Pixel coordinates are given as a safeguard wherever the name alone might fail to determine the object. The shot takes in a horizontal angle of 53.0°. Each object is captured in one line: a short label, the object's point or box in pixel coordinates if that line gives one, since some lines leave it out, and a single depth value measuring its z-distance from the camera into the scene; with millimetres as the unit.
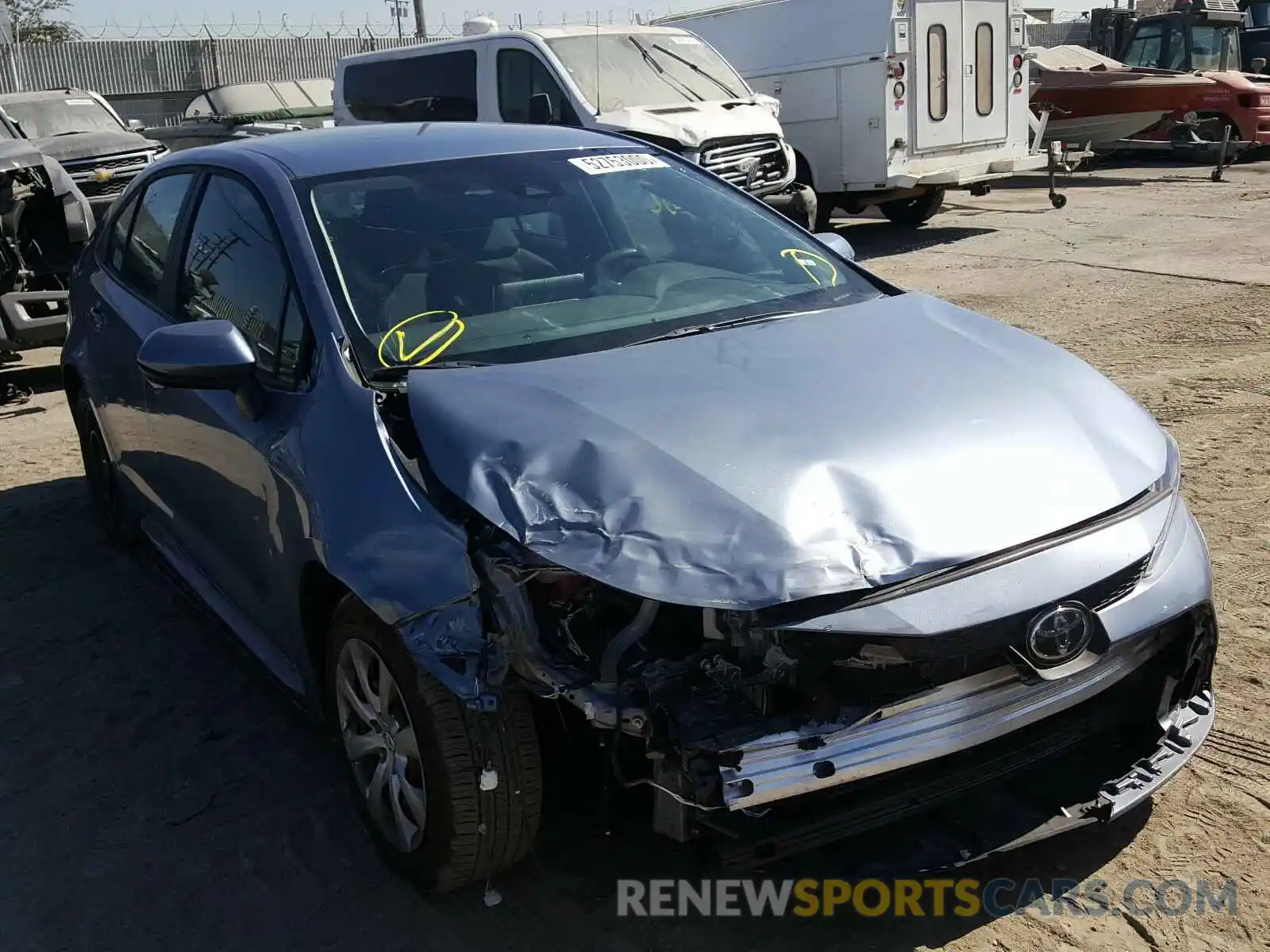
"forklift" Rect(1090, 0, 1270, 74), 19984
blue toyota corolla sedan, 2453
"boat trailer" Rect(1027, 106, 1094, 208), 14398
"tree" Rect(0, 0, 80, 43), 34688
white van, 11133
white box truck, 12523
